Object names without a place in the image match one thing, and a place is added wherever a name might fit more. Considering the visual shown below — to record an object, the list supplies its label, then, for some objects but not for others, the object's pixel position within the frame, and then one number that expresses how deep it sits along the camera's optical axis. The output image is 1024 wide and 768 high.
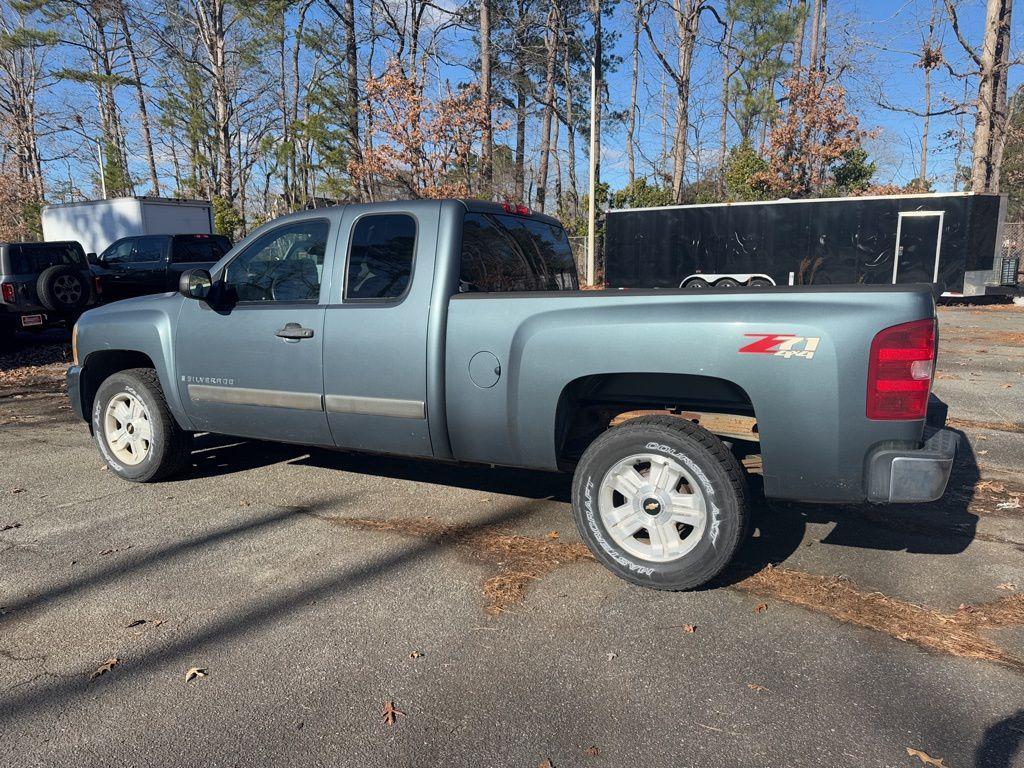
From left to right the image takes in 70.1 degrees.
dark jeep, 11.09
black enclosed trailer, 18.05
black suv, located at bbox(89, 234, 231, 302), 14.44
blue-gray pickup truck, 3.11
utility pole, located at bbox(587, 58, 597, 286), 22.39
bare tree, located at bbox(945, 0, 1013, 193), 21.53
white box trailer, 19.00
